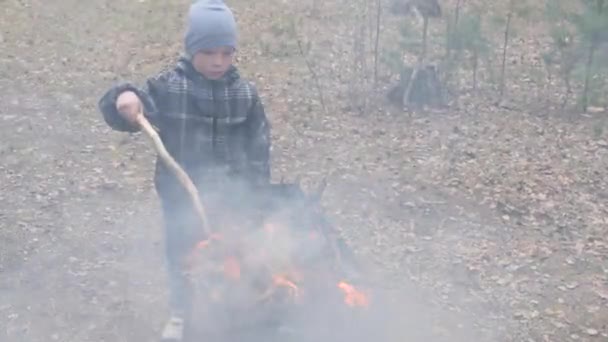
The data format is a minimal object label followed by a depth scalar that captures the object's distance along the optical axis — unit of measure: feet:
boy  11.24
